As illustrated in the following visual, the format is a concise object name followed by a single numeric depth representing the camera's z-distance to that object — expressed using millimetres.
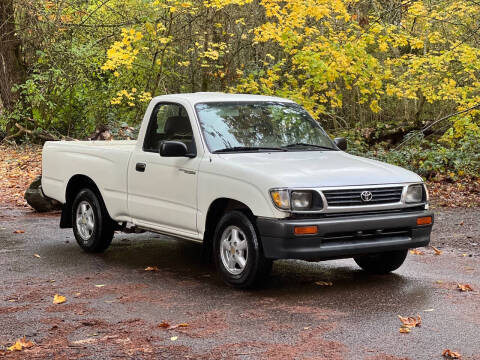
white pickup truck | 7051
